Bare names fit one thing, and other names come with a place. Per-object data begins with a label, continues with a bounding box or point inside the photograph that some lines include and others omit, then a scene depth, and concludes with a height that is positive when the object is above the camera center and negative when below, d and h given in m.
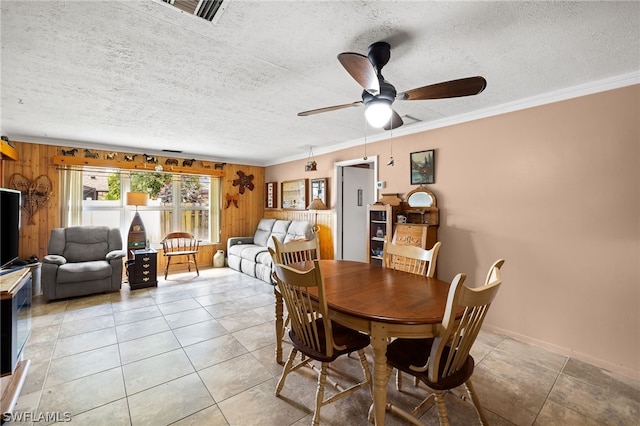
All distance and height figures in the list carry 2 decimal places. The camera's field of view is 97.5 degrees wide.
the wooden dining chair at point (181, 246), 5.24 -0.61
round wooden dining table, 1.40 -0.51
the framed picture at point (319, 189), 5.05 +0.48
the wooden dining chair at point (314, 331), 1.55 -0.71
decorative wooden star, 6.43 +0.78
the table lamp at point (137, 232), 4.71 -0.28
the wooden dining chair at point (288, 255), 2.34 -0.39
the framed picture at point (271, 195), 6.42 +0.47
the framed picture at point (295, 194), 5.55 +0.44
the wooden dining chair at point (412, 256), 2.22 -0.36
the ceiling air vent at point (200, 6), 1.48 +1.13
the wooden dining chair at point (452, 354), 1.27 -0.74
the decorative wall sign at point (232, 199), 6.30 +0.36
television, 2.23 -0.08
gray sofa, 4.97 -0.62
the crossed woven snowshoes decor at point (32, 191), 4.20 +0.39
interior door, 4.91 +0.16
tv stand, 1.75 -0.79
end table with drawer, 4.40 -0.86
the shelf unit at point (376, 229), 3.63 -0.20
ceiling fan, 1.63 +0.78
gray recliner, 3.76 -0.68
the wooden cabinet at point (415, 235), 3.18 -0.24
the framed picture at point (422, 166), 3.48 +0.60
